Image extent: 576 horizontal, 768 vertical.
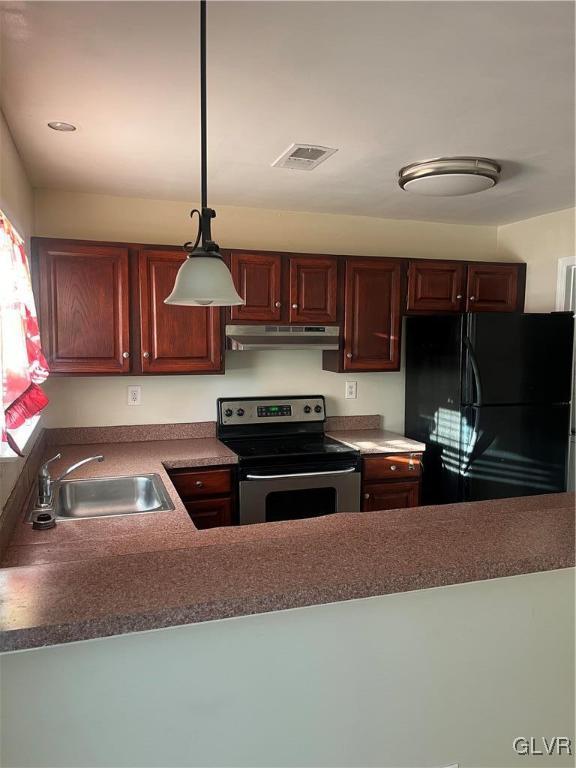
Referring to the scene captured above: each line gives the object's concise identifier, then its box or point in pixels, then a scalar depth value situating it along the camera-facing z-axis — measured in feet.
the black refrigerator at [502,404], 10.87
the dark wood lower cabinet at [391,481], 11.02
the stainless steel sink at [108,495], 8.30
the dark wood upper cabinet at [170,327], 10.29
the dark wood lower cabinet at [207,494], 9.86
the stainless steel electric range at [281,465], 10.12
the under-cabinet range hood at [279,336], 10.82
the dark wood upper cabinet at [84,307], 9.75
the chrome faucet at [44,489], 7.02
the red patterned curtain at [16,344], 6.61
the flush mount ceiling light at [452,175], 8.29
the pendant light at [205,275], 5.12
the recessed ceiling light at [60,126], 6.96
